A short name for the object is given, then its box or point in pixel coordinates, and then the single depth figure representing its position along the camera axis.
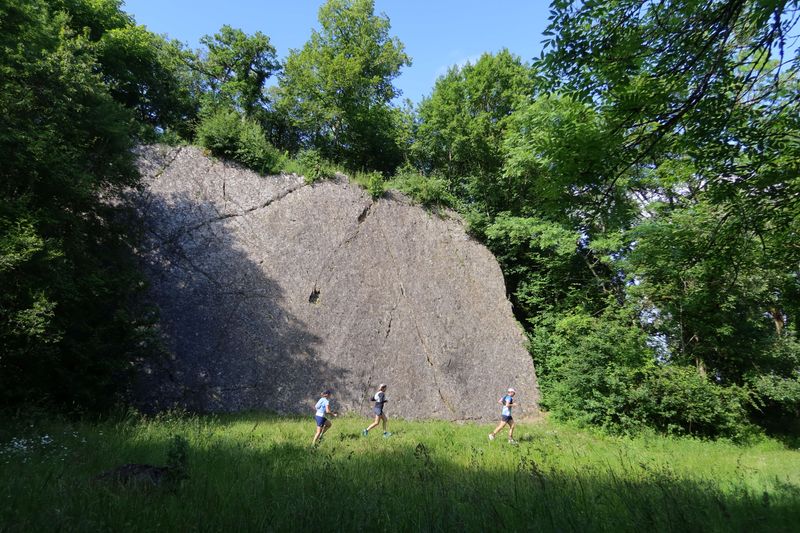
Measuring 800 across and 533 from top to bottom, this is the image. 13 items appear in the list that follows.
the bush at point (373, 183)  18.36
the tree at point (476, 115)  20.84
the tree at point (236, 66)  22.59
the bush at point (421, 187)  19.45
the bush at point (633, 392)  13.52
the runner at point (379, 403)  10.71
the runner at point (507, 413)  11.19
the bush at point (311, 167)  17.39
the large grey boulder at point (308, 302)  13.12
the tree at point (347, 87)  22.66
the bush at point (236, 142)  16.39
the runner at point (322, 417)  9.23
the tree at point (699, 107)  4.00
